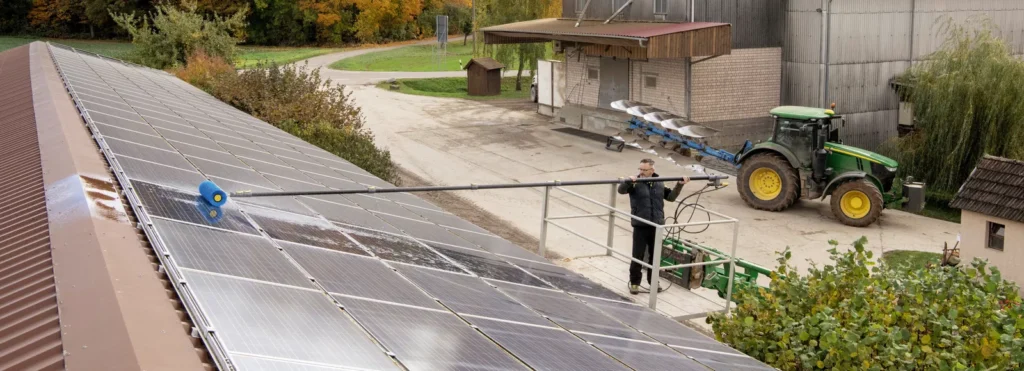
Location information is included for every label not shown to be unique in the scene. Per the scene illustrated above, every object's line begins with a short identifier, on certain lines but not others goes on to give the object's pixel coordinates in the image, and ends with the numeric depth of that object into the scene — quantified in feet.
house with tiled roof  55.62
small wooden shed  148.46
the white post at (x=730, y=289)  42.34
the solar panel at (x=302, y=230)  28.14
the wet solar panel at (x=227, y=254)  21.95
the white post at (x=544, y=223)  45.21
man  44.80
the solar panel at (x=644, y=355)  24.72
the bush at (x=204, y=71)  91.70
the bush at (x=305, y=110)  71.05
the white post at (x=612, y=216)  50.31
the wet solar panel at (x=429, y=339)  19.74
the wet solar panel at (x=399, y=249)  29.84
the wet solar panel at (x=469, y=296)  25.53
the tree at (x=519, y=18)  147.54
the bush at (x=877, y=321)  28.30
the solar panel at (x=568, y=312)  27.72
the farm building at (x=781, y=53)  94.17
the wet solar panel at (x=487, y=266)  31.99
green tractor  68.80
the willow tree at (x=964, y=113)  76.89
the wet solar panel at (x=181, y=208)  26.14
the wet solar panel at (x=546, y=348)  22.34
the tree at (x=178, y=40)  116.06
